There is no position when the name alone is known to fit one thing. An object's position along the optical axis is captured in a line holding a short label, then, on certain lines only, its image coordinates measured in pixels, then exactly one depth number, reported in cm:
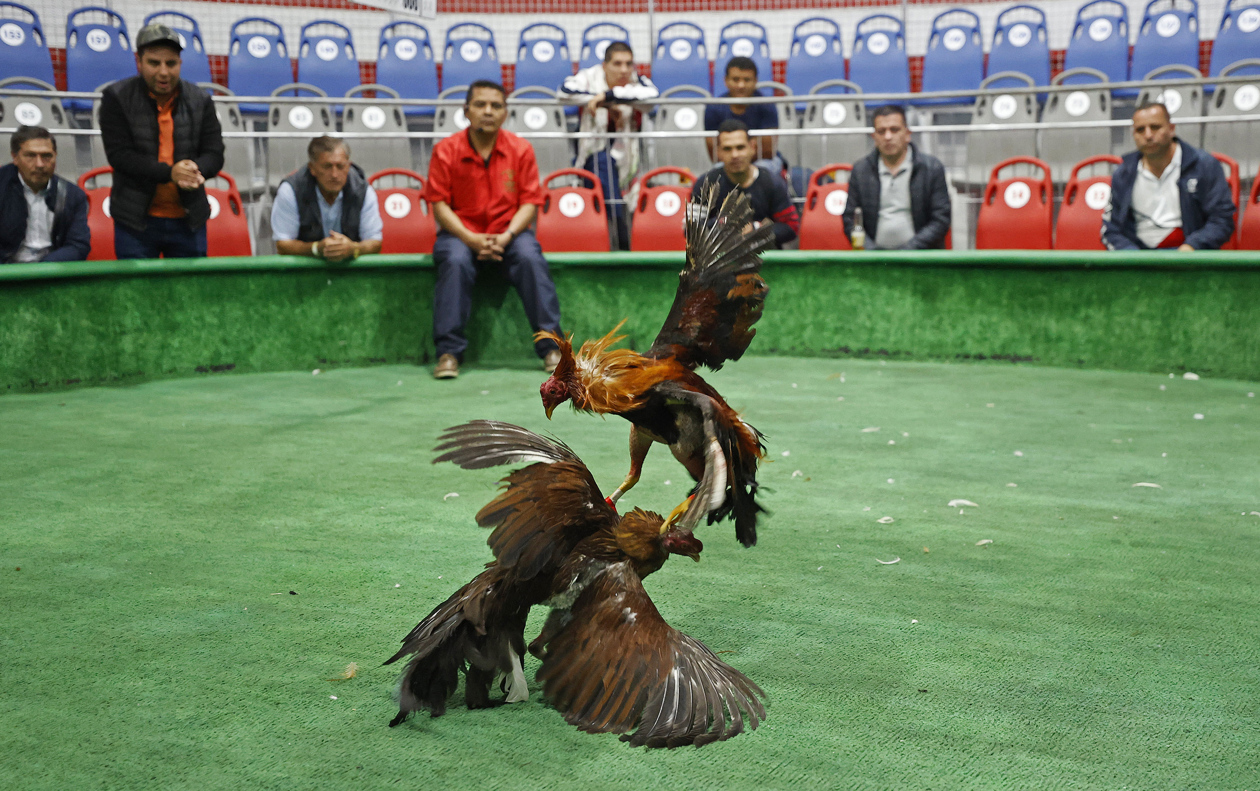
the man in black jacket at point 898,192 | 586
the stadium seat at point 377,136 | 694
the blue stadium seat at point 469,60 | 1036
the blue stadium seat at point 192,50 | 951
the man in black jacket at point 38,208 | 512
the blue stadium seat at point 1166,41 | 970
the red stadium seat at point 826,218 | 627
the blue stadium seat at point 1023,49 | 1002
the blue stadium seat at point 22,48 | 891
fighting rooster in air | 179
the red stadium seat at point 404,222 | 634
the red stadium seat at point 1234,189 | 551
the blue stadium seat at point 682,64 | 1048
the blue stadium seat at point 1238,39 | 947
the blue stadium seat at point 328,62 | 1008
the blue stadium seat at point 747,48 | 1070
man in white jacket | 670
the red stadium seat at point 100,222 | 580
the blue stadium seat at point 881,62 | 1010
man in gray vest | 548
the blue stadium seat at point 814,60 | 1033
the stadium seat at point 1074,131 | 697
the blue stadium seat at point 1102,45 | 988
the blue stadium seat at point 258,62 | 988
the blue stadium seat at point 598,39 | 1066
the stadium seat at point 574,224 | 632
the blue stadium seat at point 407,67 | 1020
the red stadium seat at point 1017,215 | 604
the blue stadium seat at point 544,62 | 1044
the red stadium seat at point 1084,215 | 597
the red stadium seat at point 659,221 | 632
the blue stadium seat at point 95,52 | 910
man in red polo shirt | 540
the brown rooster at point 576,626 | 164
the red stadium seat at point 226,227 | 603
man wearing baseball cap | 498
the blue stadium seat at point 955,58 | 1012
